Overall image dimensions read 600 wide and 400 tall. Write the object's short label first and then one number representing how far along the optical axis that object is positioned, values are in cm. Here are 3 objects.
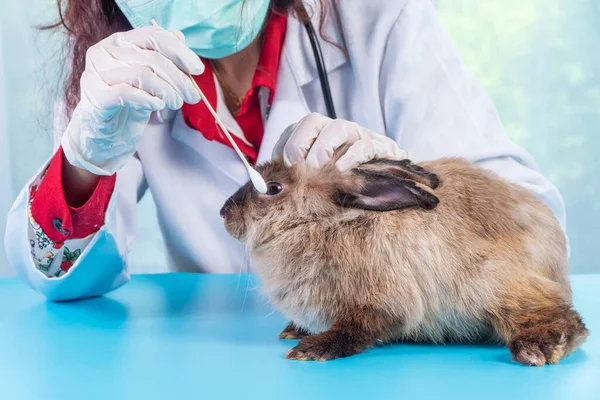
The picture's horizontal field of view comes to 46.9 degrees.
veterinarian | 134
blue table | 88
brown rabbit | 100
